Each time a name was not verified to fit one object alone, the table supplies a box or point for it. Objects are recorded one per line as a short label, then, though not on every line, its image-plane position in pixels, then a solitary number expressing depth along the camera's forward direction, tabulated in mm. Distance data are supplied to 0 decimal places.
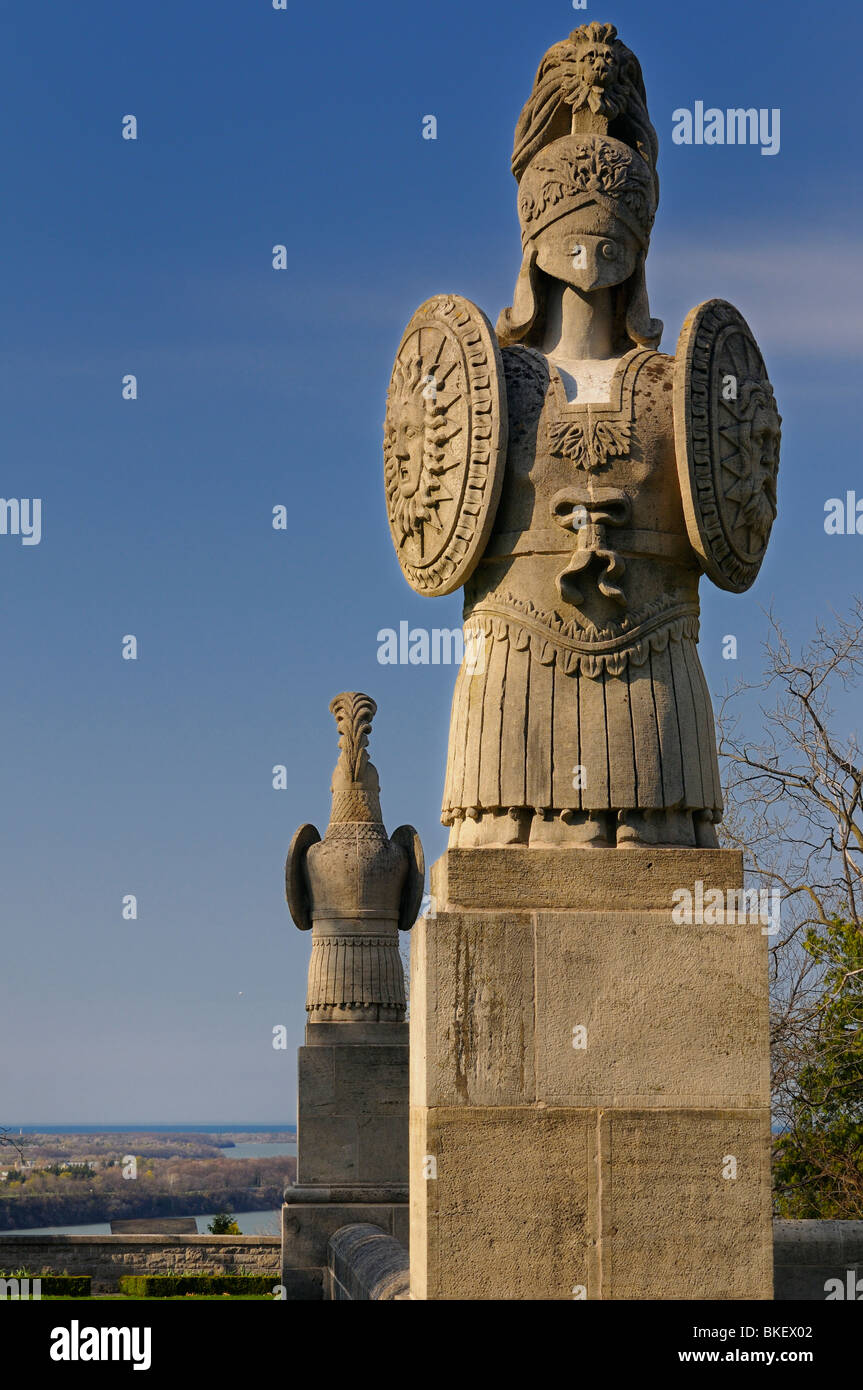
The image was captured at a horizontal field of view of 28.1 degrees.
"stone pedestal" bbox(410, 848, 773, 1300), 6598
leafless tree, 19375
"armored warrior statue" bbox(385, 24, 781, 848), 7062
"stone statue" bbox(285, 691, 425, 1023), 17719
